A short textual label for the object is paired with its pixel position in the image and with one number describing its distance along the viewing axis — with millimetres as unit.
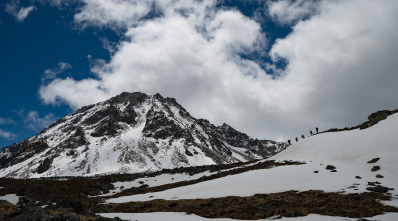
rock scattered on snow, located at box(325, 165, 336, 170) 28109
